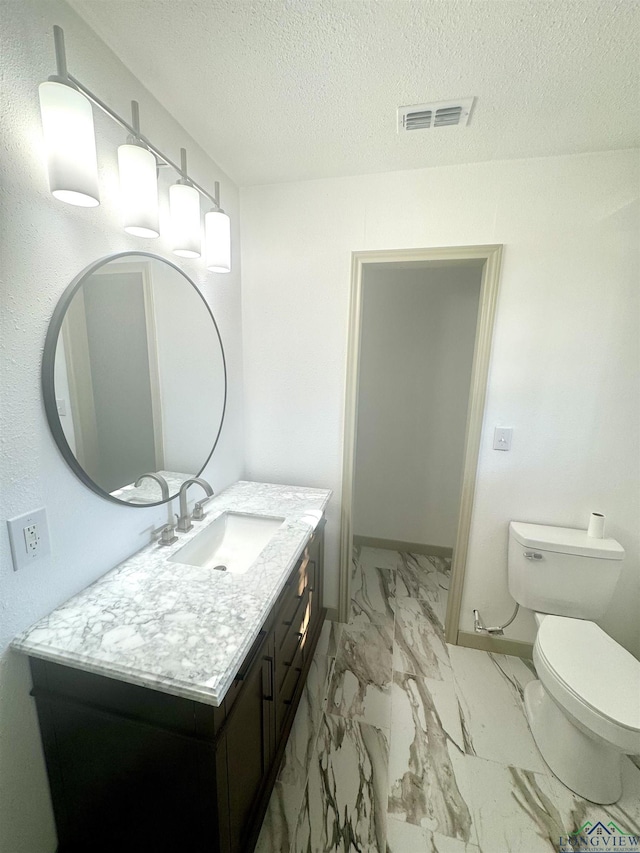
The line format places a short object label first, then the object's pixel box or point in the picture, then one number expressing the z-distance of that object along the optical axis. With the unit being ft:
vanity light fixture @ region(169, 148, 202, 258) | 3.92
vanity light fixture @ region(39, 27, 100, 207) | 2.55
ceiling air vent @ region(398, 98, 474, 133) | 4.03
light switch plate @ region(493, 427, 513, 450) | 5.69
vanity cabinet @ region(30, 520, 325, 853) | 2.67
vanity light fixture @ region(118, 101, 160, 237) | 3.20
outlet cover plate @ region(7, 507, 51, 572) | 2.76
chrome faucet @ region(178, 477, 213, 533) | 4.55
